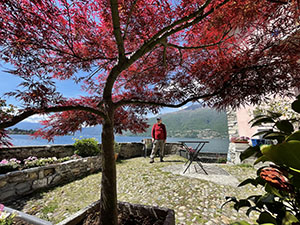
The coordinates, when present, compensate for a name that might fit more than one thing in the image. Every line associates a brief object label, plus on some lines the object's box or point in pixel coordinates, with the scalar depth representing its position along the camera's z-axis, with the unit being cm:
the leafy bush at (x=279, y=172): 44
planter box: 158
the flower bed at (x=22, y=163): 352
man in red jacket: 638
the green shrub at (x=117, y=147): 724
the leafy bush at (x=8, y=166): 348
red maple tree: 131
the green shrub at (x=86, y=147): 587
